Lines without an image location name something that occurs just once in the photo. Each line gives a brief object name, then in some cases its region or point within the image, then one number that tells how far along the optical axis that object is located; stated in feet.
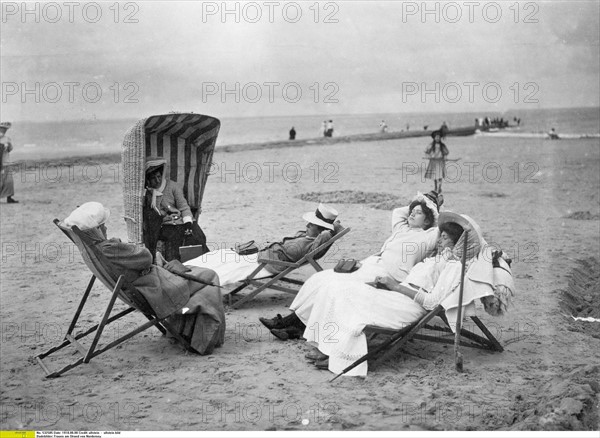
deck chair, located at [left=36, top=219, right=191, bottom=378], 15.03
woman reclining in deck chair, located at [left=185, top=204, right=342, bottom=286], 19.97
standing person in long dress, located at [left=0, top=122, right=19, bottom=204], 39.45
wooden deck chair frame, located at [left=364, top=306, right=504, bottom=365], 15.30
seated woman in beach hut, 22.36
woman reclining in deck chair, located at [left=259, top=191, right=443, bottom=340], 17.15
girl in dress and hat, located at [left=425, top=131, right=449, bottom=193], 44.50
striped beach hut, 21.42
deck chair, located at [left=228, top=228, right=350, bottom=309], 19.31
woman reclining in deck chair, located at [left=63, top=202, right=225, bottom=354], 15.16
